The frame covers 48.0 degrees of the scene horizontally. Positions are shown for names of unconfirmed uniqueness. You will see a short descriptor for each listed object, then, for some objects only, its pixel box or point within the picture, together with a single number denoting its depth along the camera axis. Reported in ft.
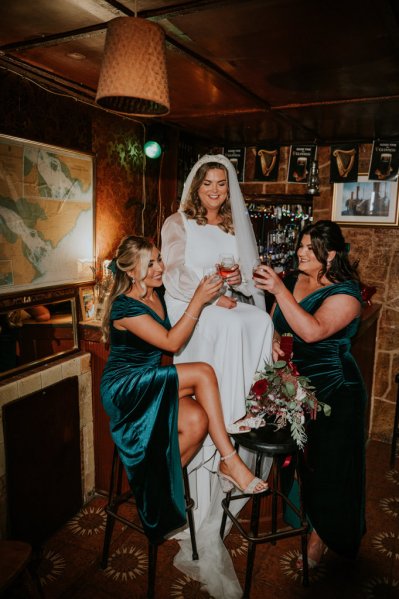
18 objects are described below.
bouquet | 7.69
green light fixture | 13.05
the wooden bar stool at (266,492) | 7.28
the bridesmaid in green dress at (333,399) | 8.58
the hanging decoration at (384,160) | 14.30
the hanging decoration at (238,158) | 16.66
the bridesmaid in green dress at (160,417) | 7.81
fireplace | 8.62
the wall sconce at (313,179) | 14.82
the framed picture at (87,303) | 10.89
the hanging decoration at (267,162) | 16.06
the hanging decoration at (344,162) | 14.85
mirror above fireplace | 8.86
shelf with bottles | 17.57
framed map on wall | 8.64
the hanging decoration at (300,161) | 15.60
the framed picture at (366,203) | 14.71
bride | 8.34
